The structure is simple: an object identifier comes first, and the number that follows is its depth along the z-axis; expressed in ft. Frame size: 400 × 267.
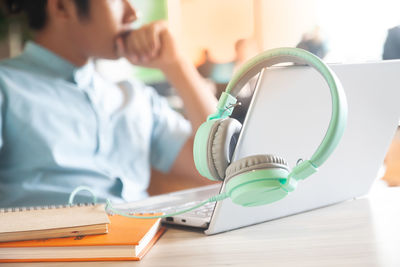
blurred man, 4.20
